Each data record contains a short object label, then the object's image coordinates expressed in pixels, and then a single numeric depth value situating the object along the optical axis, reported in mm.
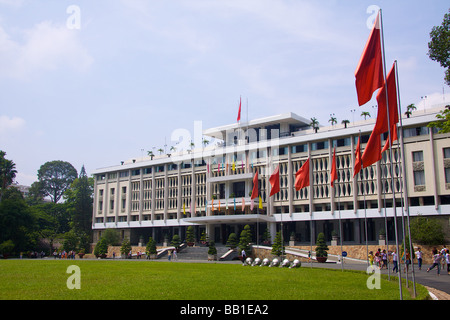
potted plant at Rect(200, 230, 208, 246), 57794
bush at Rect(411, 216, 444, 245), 39031
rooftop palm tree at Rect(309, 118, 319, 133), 58297
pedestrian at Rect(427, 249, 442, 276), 23781
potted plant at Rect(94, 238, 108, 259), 62272
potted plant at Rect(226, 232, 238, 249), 50306
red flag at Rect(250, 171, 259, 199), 43800
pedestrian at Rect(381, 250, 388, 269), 29250
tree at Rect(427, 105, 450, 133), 21856
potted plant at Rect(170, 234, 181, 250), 55578
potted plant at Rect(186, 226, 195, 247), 59125
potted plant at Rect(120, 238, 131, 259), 59469
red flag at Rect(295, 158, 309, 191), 30484
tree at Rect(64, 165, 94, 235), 81500
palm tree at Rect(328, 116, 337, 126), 56225
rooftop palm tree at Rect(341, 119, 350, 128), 53188
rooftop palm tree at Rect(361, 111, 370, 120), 53250
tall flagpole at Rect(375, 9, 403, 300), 12772
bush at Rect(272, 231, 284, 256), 42016
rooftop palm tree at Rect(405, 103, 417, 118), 49200
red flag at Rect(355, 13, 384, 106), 12984
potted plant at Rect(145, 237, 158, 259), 55312
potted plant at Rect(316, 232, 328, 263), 40528
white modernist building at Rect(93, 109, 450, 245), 46000
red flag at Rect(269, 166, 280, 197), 34350
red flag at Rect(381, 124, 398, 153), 14522
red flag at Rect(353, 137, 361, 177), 23317
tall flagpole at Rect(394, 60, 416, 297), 13116
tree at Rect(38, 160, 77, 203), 102875
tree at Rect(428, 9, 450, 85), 22609
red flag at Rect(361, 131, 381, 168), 15930
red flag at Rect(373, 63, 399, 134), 13641
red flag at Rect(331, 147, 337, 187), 29938
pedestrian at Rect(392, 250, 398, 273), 25841
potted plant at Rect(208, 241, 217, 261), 47500
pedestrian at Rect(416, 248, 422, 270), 27078
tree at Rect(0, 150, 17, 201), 67125
